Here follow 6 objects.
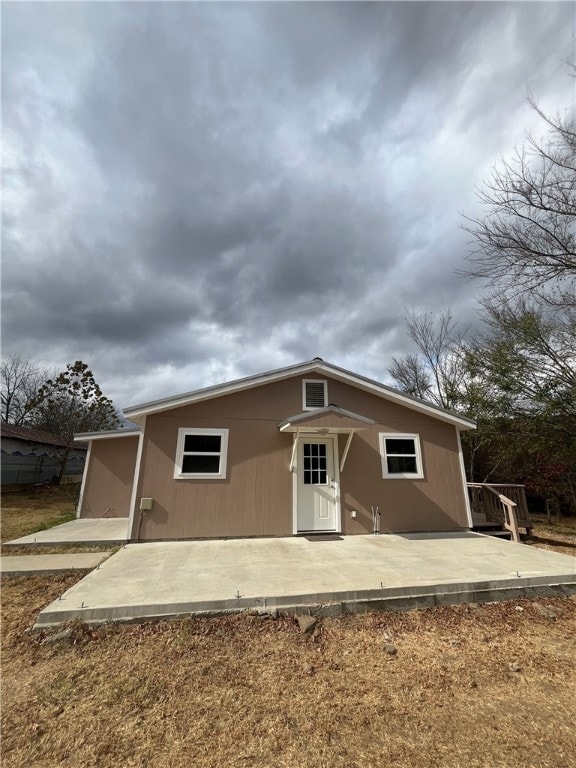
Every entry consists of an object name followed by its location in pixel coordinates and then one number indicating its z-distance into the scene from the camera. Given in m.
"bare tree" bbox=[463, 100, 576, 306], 5.84
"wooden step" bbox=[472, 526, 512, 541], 8.69
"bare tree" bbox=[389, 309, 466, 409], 17.34
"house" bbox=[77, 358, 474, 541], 7.23
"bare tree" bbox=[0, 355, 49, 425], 29.09
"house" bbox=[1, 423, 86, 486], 17.17
